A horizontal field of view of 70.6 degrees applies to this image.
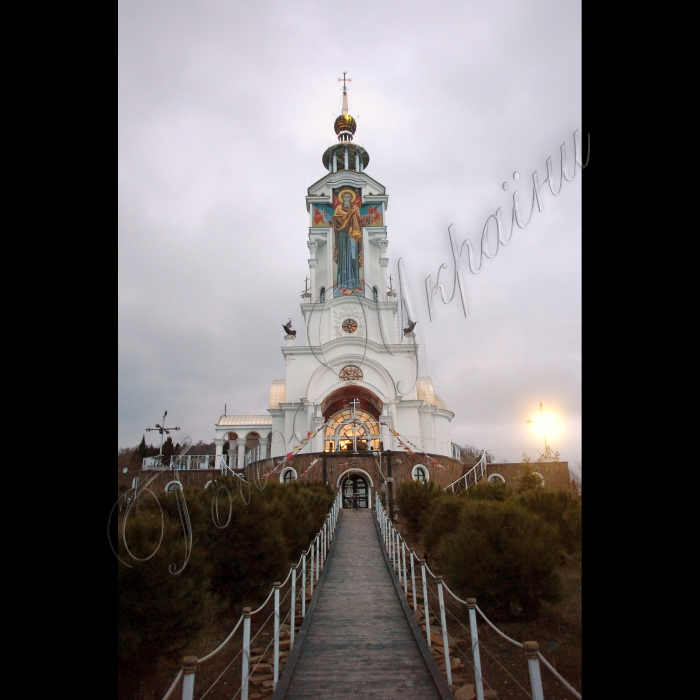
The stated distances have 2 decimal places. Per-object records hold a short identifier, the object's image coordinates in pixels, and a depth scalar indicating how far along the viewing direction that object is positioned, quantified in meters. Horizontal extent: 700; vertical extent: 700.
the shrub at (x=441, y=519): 12.60
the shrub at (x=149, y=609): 5.79
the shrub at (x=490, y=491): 14.84
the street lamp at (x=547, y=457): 24.05
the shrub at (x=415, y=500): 16.61
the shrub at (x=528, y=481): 21.44
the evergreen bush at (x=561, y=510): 11.98
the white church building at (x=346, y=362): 27.91
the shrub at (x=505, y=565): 8.48
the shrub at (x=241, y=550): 9.16
